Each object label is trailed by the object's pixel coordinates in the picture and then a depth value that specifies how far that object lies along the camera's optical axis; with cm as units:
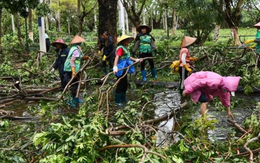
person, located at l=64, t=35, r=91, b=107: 803
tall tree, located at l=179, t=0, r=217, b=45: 1747
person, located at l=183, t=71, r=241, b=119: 550
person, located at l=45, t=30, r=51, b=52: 1895
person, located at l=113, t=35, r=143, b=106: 791
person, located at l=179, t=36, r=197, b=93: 808
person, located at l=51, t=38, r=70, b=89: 838
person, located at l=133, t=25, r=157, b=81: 1014
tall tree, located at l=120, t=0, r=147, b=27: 2120
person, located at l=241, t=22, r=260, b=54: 887
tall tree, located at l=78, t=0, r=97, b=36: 2138
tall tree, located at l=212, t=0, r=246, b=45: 1670
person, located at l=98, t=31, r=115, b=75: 1157
